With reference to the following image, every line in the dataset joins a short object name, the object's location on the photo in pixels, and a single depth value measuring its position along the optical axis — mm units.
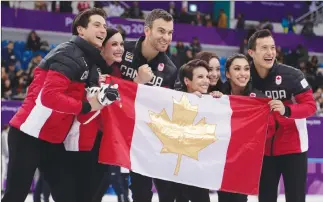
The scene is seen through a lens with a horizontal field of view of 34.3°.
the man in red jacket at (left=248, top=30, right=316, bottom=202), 4586
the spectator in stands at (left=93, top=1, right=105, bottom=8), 15794
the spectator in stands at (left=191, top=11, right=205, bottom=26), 17531
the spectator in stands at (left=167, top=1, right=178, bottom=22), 17236
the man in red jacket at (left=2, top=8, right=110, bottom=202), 3895
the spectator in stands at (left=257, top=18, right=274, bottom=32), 18359
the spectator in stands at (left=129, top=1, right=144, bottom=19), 16391
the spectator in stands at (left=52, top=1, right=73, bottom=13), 15250
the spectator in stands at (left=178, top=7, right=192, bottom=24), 17266
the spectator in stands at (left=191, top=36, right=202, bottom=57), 15540
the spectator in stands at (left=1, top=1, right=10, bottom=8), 14417
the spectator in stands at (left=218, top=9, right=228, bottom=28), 18422
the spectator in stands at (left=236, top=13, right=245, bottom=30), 18484
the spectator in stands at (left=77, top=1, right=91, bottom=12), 16000
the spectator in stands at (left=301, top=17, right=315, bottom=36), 18297
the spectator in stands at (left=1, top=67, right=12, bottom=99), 10748
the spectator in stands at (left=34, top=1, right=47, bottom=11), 15242
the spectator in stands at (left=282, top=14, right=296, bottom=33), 20047
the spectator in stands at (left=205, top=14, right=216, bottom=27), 17750
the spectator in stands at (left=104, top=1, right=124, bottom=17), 16481
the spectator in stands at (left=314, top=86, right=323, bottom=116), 13599
